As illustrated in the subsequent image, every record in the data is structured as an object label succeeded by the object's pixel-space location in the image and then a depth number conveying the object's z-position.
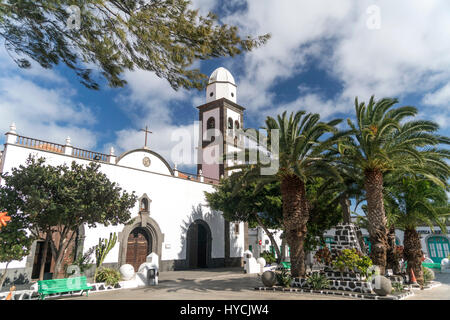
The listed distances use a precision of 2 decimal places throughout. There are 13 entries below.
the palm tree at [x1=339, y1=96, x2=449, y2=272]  13.44
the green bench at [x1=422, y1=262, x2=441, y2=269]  25.29
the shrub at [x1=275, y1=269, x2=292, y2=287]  14.24
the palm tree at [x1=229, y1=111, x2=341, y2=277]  14.23
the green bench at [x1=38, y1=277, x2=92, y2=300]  10.52
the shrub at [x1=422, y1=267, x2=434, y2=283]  16.31
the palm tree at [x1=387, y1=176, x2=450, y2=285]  15.20
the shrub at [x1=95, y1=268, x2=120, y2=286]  14.01
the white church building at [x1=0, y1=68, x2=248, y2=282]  17.08
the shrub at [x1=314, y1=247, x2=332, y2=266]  14.65
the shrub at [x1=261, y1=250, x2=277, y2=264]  27.59
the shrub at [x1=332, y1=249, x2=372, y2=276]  12.90
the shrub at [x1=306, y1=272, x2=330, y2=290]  13.24
